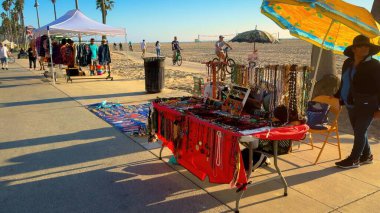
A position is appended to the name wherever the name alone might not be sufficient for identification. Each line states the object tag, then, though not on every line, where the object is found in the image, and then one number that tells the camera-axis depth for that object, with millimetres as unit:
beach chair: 4777
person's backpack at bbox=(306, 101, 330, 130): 5000
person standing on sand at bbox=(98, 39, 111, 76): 14672
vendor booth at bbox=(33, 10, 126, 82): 13102
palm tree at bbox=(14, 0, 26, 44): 76875
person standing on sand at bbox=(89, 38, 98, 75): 14836
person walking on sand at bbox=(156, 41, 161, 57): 29608
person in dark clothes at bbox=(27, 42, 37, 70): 20797
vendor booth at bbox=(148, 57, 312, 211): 3424
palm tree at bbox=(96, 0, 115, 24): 57250
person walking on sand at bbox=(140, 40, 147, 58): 35241
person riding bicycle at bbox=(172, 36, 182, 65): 24334
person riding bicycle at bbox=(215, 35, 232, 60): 17625
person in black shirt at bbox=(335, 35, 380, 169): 4180
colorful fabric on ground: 6652
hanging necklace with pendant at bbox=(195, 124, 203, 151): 3854
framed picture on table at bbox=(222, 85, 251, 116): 4238
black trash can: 10805
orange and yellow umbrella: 3768
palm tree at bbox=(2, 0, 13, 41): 94388
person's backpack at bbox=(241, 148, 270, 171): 3857
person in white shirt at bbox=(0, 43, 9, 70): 20670
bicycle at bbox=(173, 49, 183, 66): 24688
